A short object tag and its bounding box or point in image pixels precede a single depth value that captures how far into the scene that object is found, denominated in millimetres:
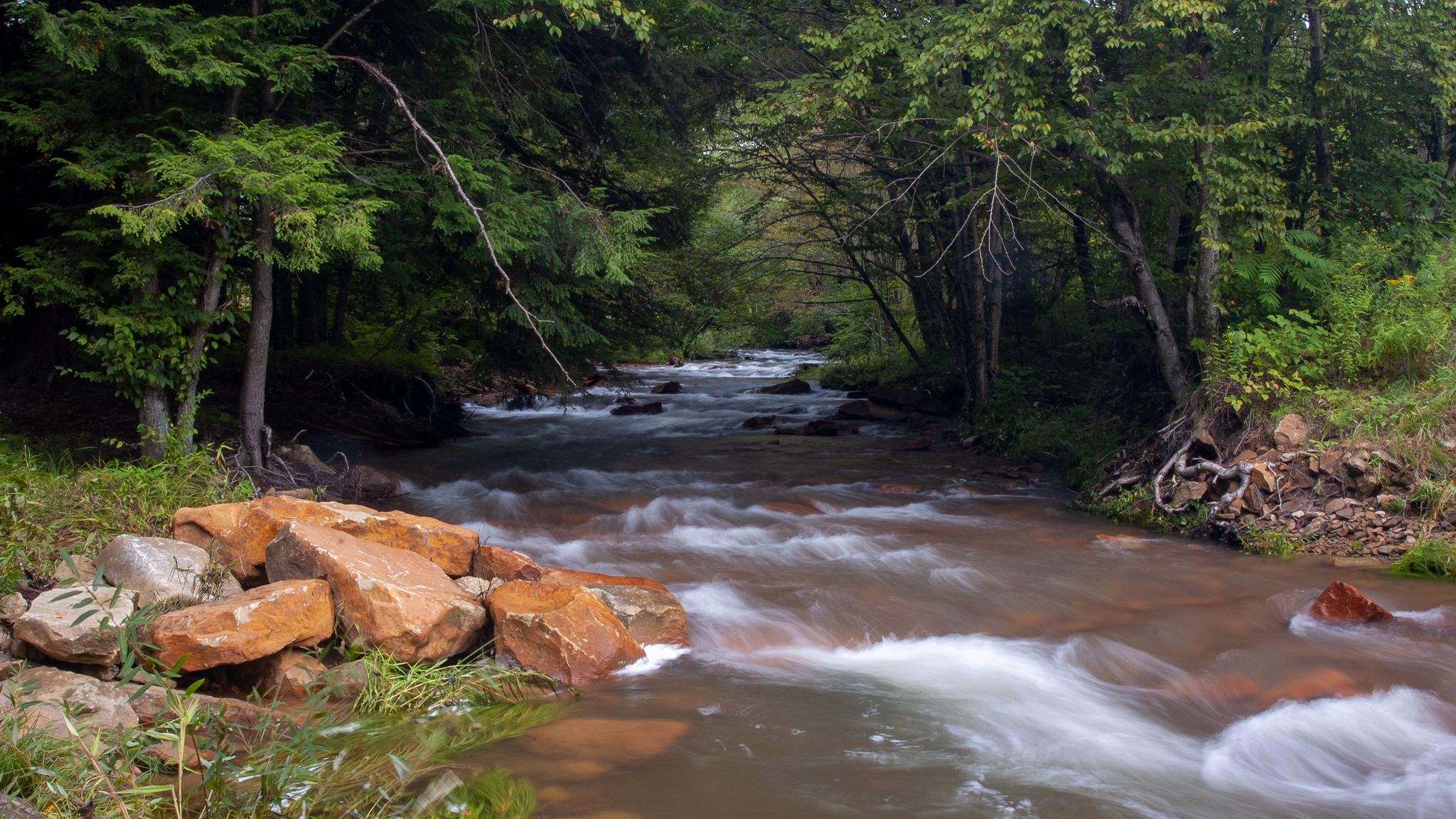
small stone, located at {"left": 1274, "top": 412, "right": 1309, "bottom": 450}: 8680
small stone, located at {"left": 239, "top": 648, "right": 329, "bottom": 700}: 5242
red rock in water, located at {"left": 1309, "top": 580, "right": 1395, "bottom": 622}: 6438
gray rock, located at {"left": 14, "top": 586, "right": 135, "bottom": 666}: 4879
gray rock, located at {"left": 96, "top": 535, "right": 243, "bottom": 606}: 5598
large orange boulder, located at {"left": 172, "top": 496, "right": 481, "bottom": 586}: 6336
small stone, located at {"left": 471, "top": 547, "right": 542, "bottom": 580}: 6754
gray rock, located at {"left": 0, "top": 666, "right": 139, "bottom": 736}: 4070
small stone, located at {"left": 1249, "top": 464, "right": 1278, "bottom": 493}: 8578
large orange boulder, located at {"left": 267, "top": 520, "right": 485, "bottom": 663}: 5492
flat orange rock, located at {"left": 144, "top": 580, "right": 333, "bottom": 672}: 4996
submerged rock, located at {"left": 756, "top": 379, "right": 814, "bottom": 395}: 23312
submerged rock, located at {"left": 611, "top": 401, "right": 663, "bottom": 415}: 19547
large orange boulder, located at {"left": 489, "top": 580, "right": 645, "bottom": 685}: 5625
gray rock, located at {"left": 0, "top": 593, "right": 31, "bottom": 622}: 5156
